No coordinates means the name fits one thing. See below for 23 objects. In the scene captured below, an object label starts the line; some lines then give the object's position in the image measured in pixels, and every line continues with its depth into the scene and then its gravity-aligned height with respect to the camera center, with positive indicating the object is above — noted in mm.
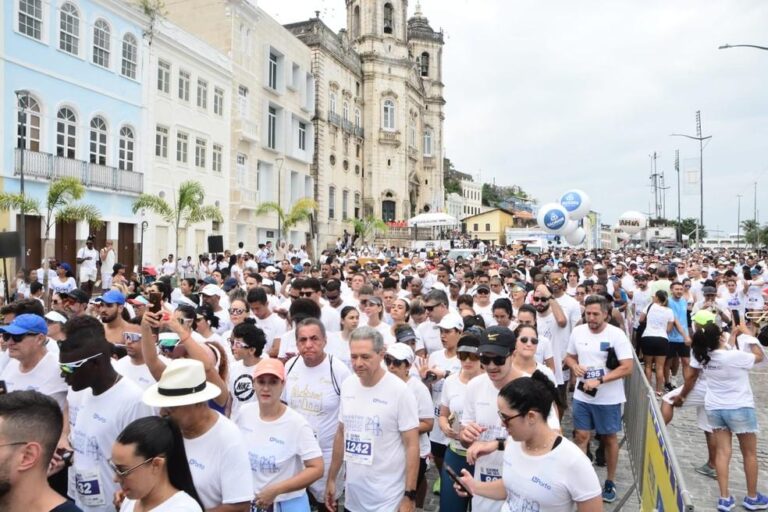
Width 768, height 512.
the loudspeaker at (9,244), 9312 -6
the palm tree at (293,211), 31281 +1866
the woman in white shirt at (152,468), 2400 -929
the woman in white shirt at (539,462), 2975 -1115
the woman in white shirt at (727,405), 5598 -1506
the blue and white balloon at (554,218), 20297 +1044
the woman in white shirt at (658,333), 9367 -1353
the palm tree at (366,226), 44656 +1579
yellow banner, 3381 -1501
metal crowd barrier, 3381 -1552
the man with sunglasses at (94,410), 3484 -1001
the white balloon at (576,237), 22447 +438
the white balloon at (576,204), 20469 +1554
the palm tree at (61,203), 15469 +1112
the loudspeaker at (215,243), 18472 +73
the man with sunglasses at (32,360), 4266 -862
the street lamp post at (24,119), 18197 +3952
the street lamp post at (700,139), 37344 +7033
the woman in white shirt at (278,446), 3525 -1216
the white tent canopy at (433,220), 35312 +1636
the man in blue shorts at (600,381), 5855 -1332
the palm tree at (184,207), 21709 +1476
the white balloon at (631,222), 34844 +1607
